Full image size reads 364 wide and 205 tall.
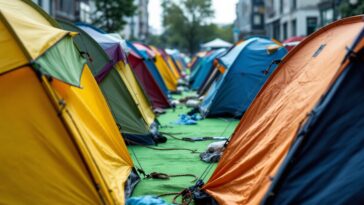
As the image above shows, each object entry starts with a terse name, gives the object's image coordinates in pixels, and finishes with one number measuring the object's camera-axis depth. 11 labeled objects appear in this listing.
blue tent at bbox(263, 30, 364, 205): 4.45
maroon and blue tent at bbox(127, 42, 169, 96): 16.83
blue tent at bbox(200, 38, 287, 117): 12.49
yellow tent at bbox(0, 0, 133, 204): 4.96
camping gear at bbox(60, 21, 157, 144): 9.05
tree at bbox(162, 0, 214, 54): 68.75
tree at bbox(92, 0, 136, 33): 38.34
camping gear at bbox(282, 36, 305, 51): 16.45
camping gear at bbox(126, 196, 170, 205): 5.34
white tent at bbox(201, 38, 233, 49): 41.70
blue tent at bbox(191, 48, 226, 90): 20.41
